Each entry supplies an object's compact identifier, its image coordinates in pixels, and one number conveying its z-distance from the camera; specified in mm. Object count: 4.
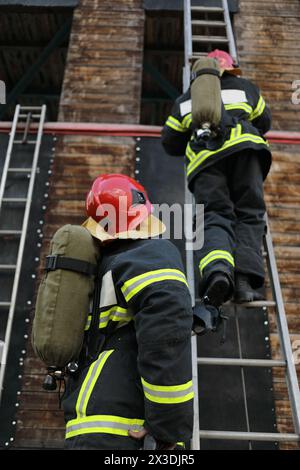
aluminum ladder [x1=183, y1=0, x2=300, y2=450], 2203
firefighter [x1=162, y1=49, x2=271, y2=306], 2564
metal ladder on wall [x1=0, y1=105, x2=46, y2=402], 3357
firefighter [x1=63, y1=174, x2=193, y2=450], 1700
